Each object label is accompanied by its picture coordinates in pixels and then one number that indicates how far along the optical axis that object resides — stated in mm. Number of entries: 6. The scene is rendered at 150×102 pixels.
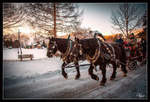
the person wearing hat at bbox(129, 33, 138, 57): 5430
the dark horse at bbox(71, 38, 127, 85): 3363
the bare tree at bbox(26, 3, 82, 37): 6476
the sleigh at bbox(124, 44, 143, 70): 5274
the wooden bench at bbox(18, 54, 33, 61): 8188
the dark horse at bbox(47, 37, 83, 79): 3840
